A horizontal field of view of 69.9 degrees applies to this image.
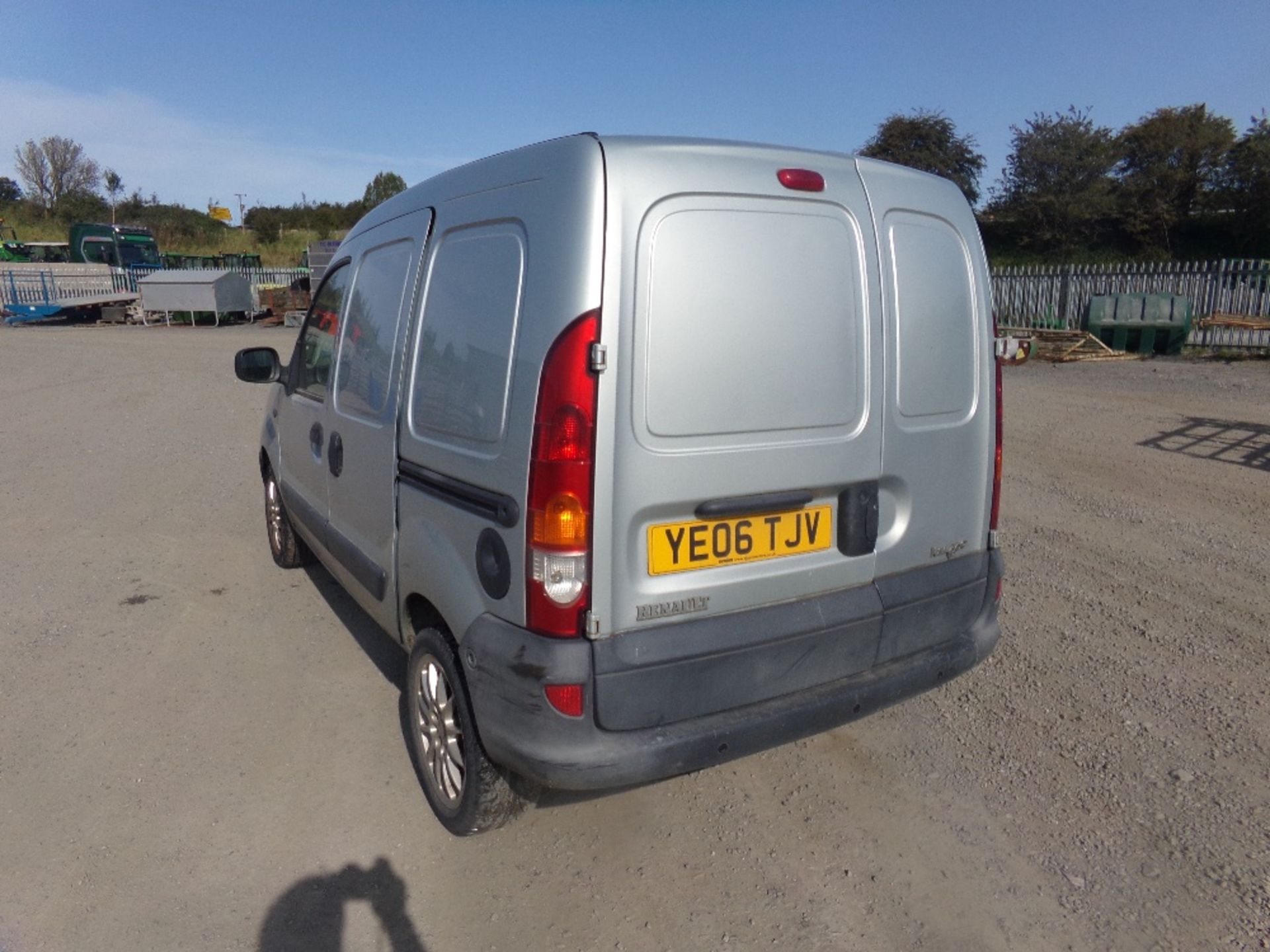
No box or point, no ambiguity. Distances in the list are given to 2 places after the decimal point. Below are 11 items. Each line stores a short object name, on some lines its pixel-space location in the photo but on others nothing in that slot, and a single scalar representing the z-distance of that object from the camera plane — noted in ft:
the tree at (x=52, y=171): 205.87
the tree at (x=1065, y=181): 115.65
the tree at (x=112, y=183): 215.92
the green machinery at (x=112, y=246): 116.78
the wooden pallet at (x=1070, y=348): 52.85
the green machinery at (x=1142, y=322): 53.06
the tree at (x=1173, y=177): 114.42
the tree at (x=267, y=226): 185.16
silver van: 7.68
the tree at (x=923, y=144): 114.83
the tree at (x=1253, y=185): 104.88
